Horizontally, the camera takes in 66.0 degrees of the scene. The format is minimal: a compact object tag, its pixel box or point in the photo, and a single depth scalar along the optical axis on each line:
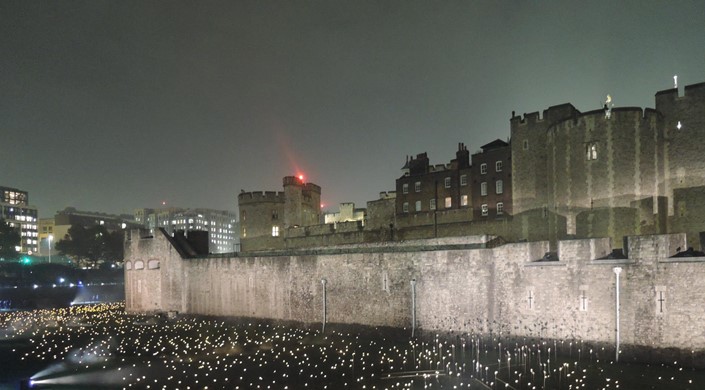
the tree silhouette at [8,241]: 85.25
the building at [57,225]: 142.25
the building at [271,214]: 61.78
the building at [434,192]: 50.94
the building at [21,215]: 140.88
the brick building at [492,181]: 47.81
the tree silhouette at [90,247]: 95.88
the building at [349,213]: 76.75
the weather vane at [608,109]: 34.53
